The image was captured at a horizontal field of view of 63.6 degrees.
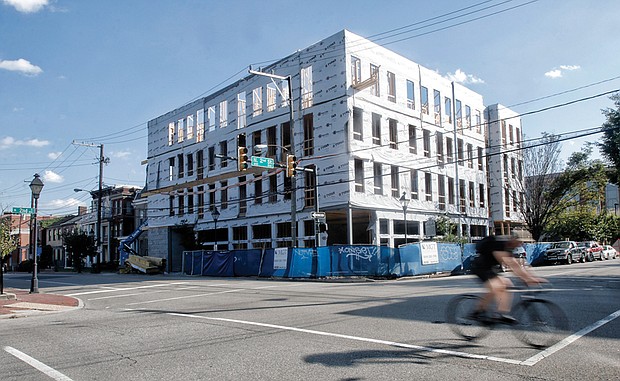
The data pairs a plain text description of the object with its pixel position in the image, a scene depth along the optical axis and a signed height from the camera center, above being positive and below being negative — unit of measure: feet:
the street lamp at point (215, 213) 117.39 +5.83
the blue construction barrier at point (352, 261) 83.46 -4.65
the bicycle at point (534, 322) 22.61 -4.16
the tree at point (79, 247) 167.84 -1.92
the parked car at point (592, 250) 127.65 -5.57
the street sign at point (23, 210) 66.88 +4.42
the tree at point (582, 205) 146.92 +7.84
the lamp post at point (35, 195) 67.00 +6.33
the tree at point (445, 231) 104.63 +0.37
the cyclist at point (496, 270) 22.88 -1.80
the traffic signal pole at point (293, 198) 86.89 +6.59
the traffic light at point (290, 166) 73.87 +10.39
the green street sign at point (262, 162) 71.61 +10.88
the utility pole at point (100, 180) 158.78 +19.38
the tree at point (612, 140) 78.68 +14.36
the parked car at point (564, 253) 117.25 -5.45
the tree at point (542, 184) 144.87 +13.50
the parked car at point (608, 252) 140.15 -6.78
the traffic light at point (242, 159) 69.21 +10.81
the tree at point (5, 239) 66.03 +0.51
